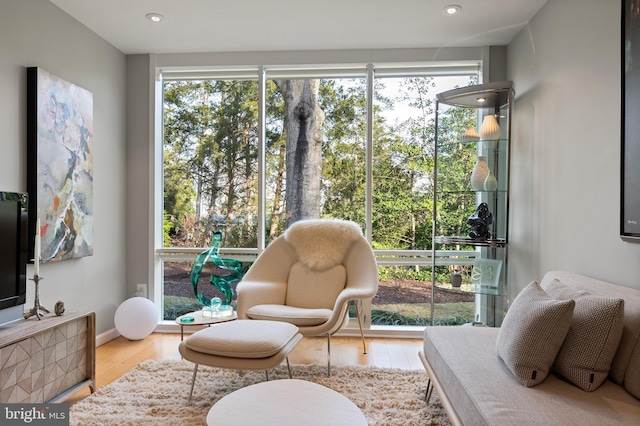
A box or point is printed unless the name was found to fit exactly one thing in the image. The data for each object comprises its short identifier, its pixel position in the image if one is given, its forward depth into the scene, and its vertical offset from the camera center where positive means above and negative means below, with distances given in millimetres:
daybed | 1410 -676
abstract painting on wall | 2809 +294
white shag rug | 2229 -1103
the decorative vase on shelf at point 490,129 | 3373 +631
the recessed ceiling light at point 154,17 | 3235 +1448
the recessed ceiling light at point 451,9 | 3074 +1450
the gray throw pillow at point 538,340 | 1664 -518
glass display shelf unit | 3338 +189
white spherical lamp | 3551 -932
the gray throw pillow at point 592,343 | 1625 -517
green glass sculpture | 3588 -558
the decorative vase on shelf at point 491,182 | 3361 +204
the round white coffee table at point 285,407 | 1556 -768
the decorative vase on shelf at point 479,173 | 3379 +279
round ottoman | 2273 -757
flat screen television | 2273 -265
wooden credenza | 2047 -806
